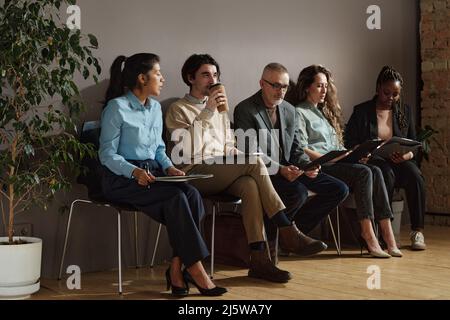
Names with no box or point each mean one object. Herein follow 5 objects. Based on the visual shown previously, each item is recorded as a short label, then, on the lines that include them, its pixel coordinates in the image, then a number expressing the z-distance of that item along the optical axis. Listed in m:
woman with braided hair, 4.65
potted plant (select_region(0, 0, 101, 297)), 3.03
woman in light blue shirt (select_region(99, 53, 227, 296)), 3.12
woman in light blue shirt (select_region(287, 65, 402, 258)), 4.26
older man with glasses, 3.94
